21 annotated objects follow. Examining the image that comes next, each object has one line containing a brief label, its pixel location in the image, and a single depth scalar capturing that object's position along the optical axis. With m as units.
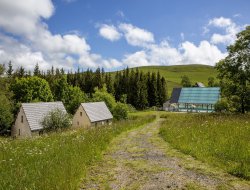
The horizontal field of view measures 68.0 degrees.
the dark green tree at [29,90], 51.29
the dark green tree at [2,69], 29.30
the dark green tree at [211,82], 97.22
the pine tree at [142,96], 67.90
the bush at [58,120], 27.08
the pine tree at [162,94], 72.11
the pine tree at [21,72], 69.85
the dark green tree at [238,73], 23.32
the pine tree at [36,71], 73.46
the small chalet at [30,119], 31.52
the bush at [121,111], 41.00
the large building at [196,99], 56.77
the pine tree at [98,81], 72.78
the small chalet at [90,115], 36.53
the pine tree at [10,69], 69.81
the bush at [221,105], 40.02
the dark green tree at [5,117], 37.63
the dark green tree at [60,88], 59.91
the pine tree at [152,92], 70.78
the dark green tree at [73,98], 49.53
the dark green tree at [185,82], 113.16
